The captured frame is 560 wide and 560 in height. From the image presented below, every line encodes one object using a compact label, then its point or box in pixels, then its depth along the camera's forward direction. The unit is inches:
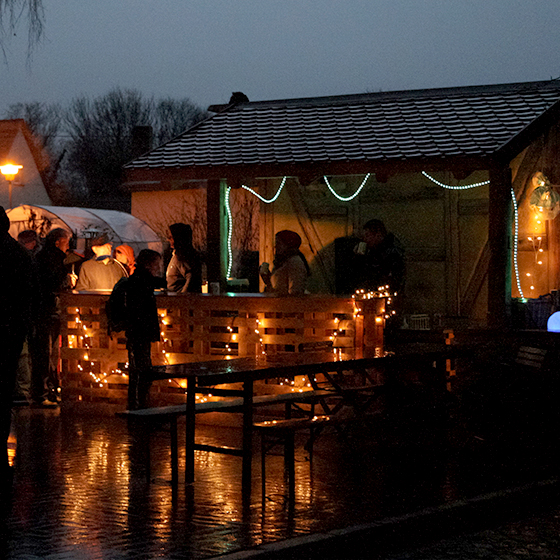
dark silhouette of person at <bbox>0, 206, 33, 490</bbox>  297.9
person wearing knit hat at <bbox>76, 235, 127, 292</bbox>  494.9
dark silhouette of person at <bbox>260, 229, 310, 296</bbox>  446.6
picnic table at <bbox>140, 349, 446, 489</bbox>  301.0
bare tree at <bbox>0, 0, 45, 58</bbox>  360.8
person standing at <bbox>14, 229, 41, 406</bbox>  489.7
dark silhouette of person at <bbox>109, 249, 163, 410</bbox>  419.5
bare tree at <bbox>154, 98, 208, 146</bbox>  3176.7
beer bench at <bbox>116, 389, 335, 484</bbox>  311.6
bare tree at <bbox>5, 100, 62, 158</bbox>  3026.6
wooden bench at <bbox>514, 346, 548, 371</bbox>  448.0
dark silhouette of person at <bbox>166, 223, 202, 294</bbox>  490.0
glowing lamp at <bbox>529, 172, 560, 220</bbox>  569.9
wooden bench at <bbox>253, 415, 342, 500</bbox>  290.2
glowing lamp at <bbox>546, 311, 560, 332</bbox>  495.8
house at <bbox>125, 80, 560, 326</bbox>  542.3
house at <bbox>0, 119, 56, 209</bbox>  1705.2
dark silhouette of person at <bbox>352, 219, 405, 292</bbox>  500.4
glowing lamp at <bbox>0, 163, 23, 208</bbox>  1076.5
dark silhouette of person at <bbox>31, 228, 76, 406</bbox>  484.4
